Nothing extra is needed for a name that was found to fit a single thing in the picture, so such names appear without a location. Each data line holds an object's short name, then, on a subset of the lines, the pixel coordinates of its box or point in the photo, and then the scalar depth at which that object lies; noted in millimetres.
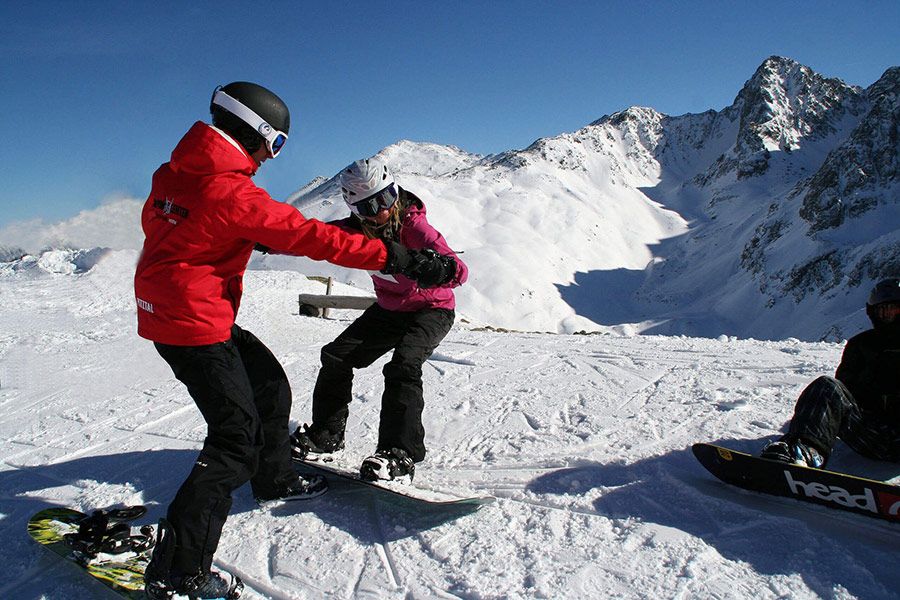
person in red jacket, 2479
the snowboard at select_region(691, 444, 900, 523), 2715
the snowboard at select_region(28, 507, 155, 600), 2590
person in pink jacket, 3514
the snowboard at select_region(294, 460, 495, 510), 3088
